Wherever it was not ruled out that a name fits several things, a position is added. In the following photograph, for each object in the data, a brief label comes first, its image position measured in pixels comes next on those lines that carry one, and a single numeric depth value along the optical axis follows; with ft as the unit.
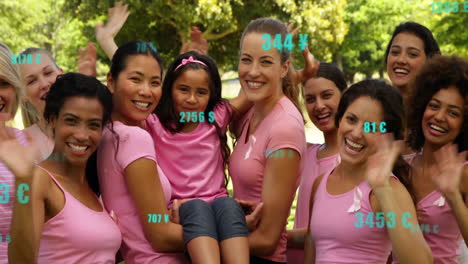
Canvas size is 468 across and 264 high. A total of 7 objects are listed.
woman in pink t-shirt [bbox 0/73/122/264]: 15.89
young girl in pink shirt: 19.51
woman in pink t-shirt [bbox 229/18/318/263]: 19.99
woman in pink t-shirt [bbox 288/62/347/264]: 23.27
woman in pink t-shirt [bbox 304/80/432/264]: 16.92
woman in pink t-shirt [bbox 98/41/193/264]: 18.43
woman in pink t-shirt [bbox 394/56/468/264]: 19.29
